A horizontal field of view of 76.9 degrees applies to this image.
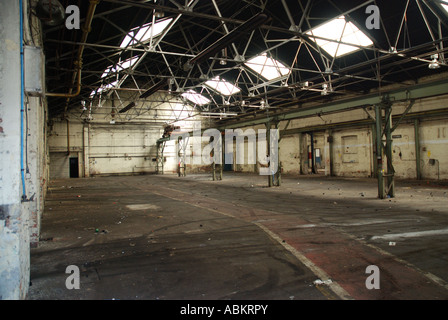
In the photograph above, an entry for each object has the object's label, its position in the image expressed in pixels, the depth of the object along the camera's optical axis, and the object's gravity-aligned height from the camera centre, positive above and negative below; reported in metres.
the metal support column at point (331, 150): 21.41 +0.86
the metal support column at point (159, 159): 29.88 +0.65
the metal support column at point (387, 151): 10.23 +0.36
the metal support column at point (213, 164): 19.05 +0.01
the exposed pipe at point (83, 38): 6.49 +3.70
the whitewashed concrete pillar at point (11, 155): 3.02 +0.14
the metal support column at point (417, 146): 16.38 +0.82
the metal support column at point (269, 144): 14.61 +0.99
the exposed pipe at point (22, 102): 3.17 +0.76
